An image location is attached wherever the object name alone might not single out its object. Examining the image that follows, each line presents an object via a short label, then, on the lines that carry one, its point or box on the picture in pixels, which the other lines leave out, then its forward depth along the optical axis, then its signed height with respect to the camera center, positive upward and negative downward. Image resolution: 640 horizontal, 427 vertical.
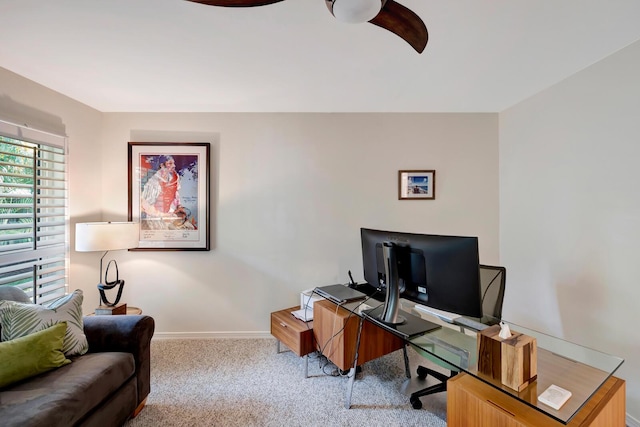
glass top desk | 0.98 -0.70
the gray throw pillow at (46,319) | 1.45 -0.63
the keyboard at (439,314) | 1.72 -0.69
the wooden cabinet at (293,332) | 2.09 -1.01
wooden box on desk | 1.00 -0.59
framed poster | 2.65 +0.26
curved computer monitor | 1.21 -0.29
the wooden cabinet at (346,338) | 1.85 -0.93
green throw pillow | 1.27 -0.74
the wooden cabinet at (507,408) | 0.98 -0.79
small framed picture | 2.70 +0.29
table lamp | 2.12 -0.23
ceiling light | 0.95 +0.77
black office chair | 1.76 -0.63
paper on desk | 2.26 -0.91
